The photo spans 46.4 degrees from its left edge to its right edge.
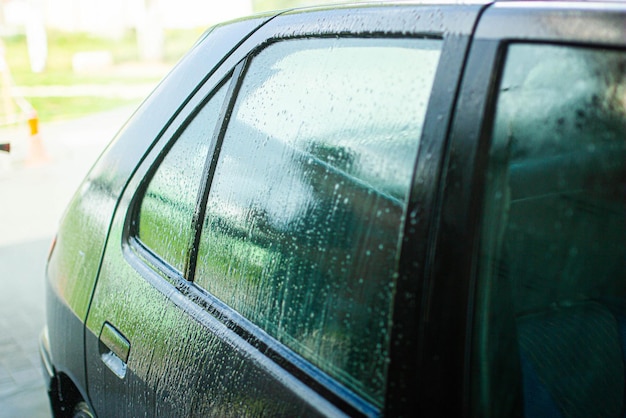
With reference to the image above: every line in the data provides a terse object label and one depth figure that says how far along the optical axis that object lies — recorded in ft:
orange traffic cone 30.66
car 3.62
